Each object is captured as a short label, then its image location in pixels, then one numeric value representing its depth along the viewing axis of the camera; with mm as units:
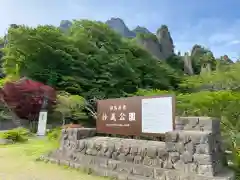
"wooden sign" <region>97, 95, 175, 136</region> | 3685
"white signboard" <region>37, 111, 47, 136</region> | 9207
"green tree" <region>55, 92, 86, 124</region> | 11001
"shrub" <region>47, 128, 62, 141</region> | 7421
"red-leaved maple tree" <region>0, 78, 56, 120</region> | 11543
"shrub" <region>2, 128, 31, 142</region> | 7269
